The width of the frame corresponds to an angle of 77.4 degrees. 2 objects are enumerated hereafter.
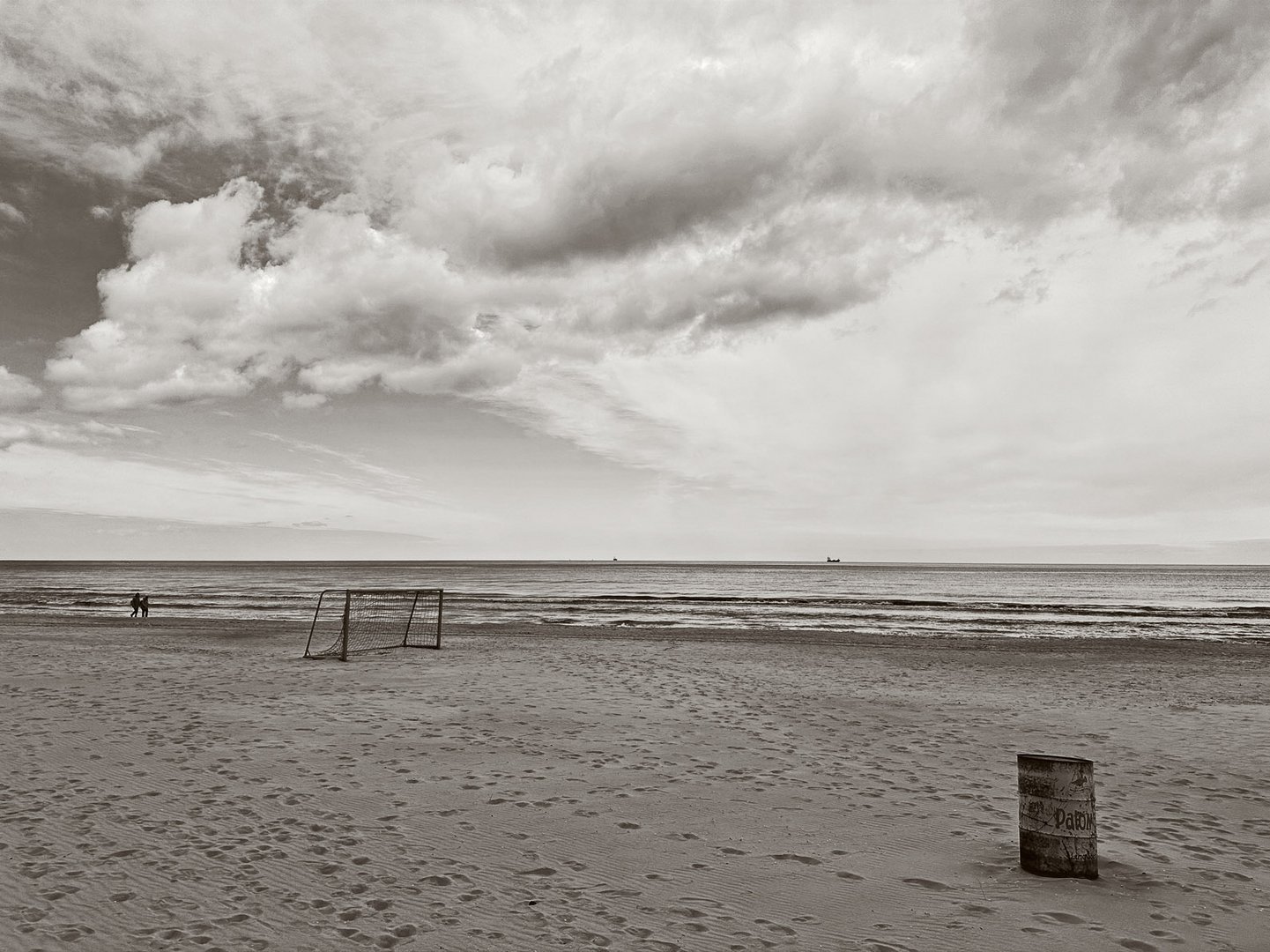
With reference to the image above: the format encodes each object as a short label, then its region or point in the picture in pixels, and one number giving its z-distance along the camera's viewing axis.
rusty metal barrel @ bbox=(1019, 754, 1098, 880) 5.67
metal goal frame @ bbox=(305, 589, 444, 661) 19.65
